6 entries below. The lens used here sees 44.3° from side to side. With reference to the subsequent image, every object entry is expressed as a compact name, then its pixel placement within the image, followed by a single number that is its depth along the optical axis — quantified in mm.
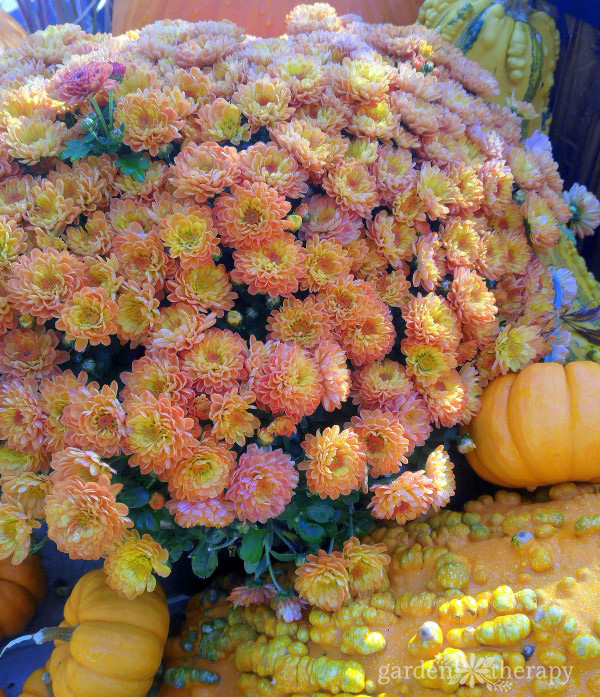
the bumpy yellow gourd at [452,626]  434
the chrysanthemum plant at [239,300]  446
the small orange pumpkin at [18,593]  595
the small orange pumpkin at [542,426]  516
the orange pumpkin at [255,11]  819
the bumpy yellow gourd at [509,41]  733
